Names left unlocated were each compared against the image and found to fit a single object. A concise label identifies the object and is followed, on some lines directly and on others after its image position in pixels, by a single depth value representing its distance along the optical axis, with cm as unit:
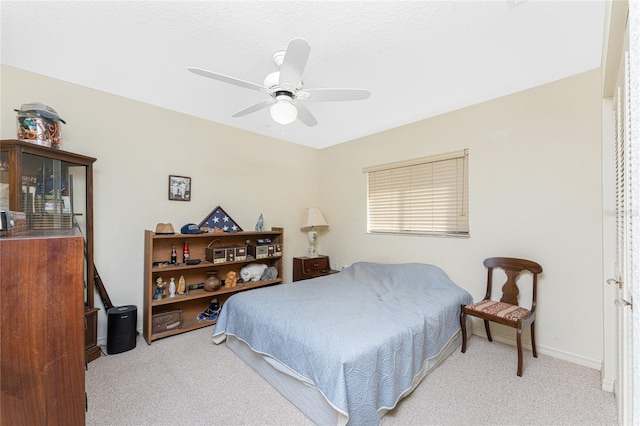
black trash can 252
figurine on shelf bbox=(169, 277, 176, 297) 303
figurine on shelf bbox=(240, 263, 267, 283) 353
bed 155
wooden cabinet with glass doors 196
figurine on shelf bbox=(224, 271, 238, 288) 337
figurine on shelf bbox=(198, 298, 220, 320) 326
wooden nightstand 402
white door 75
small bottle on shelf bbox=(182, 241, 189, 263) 311
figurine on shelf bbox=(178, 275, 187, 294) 309
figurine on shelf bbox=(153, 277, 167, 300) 291
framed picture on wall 312
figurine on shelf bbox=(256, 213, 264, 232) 371
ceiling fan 161
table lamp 420
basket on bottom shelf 284
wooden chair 218
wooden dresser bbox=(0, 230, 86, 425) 57
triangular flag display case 334
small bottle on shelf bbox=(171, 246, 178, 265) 305
